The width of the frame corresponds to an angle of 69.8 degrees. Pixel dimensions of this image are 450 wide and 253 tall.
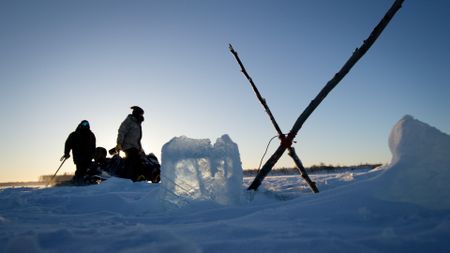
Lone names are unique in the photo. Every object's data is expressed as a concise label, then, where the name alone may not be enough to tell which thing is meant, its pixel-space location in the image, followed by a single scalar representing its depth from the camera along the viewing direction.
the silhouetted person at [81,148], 9.15
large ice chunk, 3.19
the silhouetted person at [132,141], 8.09
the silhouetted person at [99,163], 9.16
